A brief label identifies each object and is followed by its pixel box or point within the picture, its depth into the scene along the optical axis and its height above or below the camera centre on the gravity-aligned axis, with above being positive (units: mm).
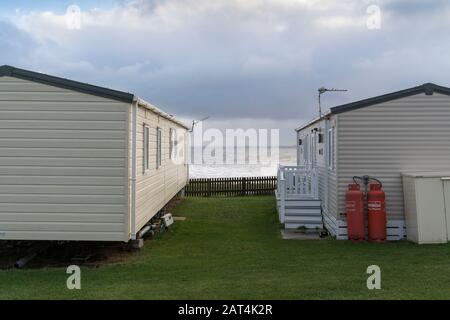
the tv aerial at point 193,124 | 22484 +3206
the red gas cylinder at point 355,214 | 9750 -594
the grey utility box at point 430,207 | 9289 -452
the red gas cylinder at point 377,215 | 9742 -619
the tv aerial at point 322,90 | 19281 +3932
